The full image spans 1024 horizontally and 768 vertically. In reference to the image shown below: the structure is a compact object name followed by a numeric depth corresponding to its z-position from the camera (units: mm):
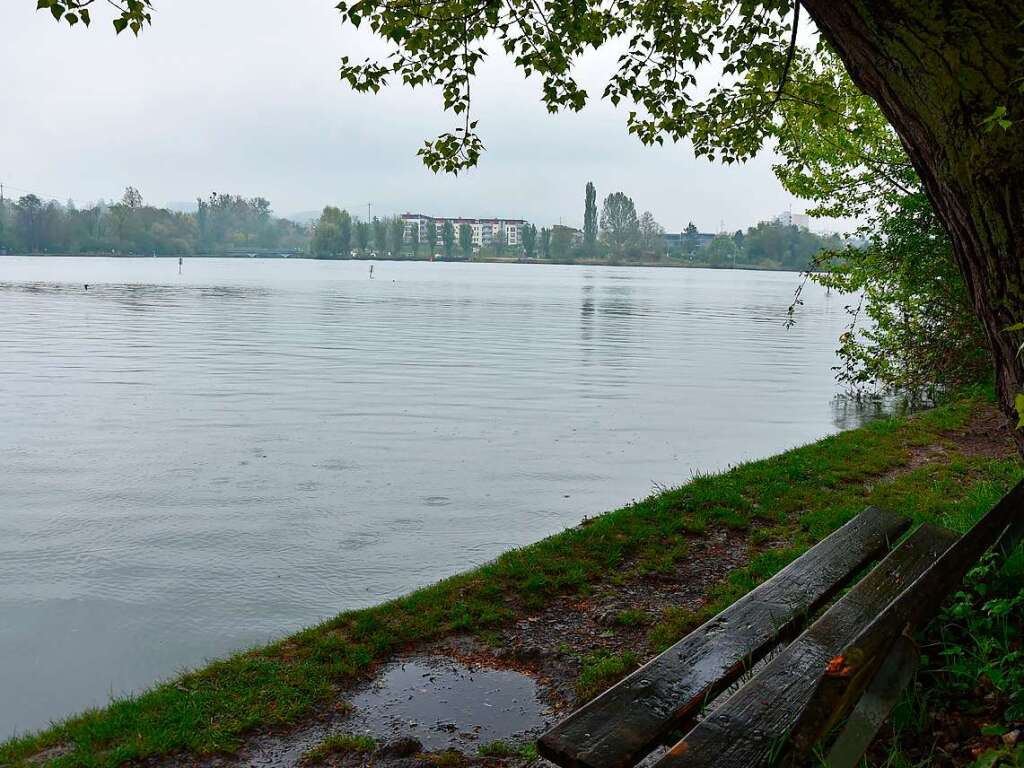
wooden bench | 2943
